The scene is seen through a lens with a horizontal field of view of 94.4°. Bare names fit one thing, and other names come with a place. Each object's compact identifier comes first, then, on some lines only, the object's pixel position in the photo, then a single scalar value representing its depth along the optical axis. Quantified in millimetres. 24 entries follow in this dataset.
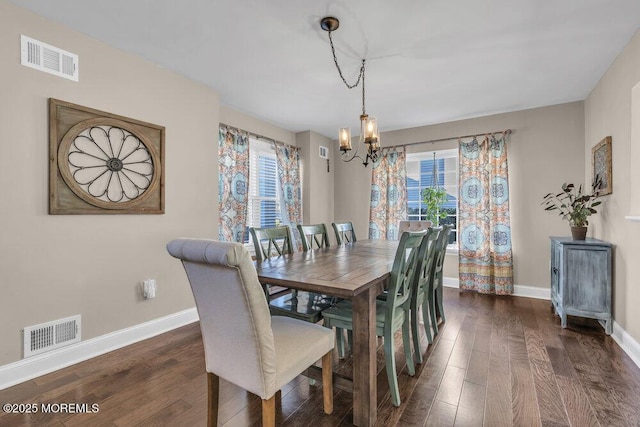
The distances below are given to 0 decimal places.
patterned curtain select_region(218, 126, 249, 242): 3680
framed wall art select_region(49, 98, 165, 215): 2199
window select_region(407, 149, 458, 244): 4559
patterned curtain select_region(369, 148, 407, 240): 4801
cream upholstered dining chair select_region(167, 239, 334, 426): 1175
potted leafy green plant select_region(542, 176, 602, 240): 3029
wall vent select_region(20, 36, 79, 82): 2053
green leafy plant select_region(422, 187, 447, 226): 4508
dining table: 1531
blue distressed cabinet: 2752
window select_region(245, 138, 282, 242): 4312
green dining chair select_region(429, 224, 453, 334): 2672
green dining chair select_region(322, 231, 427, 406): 1729
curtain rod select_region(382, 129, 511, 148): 4043
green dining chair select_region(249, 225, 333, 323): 2016
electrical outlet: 2713
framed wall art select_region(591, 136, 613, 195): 2805
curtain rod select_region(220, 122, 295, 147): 3848
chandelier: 2283
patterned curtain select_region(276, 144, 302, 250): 4621
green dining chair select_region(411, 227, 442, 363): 2092
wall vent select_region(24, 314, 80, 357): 2051
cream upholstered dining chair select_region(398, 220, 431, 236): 3891
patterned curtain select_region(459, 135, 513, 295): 4008
